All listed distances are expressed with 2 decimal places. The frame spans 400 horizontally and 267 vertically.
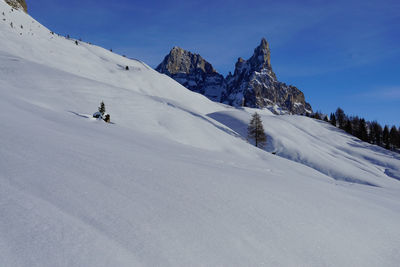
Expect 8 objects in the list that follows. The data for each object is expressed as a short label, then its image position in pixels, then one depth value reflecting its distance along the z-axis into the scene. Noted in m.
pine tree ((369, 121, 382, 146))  81.44
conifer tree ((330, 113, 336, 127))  90.38
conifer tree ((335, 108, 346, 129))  93.09
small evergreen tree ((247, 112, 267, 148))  38.03
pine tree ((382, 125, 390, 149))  75.24
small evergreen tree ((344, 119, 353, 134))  78.88
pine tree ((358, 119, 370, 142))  77.81
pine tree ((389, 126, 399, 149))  77.56
